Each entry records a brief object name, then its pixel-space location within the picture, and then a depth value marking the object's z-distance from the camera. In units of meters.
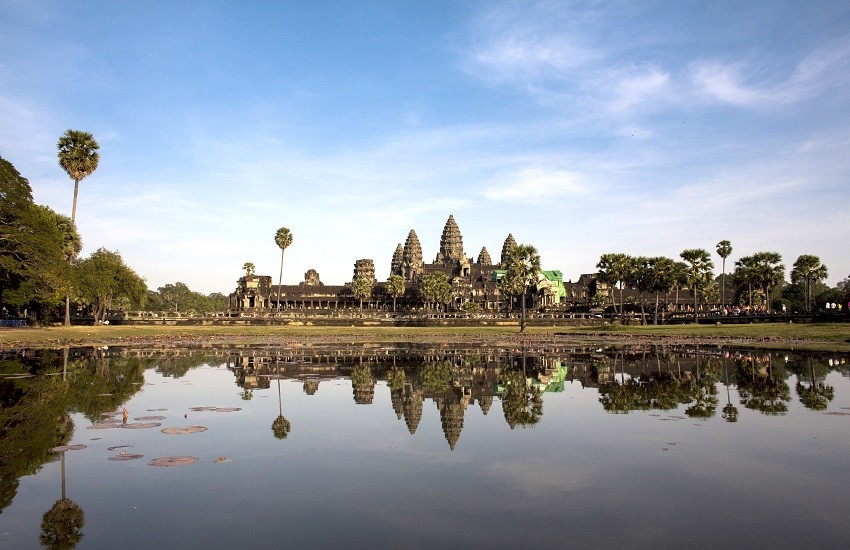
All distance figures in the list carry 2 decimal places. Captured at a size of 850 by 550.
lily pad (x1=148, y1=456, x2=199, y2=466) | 12.33
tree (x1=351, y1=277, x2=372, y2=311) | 136.12
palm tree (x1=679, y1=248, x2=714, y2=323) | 85.94
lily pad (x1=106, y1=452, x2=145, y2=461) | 12.72
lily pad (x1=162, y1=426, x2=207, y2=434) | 15.49
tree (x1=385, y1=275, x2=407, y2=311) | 131.38
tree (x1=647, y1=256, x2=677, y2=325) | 91.25
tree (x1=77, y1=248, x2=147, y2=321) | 73.38
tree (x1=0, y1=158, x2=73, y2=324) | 50.81
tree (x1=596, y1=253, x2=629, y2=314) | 94.73
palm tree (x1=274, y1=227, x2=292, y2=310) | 114.19
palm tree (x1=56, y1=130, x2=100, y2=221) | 68.38
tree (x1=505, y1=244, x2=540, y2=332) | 80.08
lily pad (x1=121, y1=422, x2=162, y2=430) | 15.85
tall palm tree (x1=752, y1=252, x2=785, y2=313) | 89.31
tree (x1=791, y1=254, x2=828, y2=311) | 89.44
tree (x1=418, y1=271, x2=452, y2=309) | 126.75
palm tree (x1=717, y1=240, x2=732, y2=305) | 97.69
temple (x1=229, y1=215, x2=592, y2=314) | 143.12
